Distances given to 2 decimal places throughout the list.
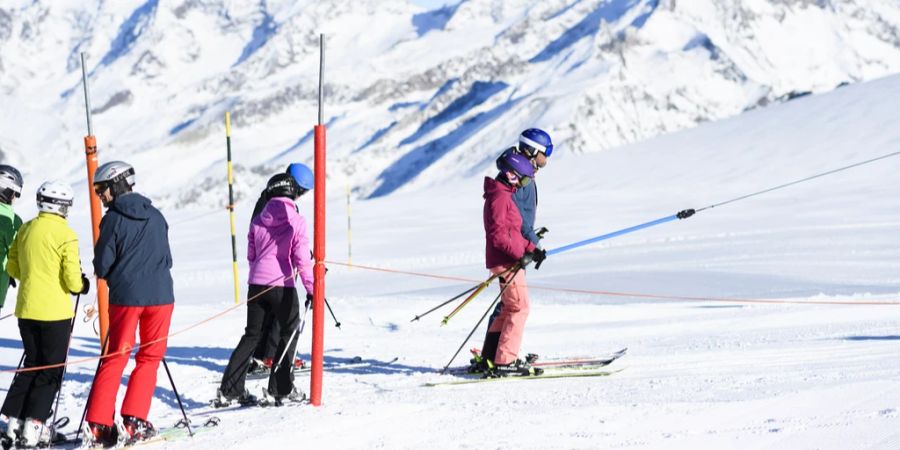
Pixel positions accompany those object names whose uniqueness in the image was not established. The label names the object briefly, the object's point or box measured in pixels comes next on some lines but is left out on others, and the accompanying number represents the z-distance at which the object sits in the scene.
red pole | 12.27
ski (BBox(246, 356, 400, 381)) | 15.71
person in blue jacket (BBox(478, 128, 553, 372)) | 14.61
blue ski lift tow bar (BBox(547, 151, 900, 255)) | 14.42
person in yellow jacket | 11.32
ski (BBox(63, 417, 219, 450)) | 11.54
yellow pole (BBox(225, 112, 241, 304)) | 24.94
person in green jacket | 12.62
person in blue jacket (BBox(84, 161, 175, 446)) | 11.04
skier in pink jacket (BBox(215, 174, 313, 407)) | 13.69
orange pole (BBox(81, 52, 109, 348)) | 14.37
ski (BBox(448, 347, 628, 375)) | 15.24
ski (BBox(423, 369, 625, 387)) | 14.42
